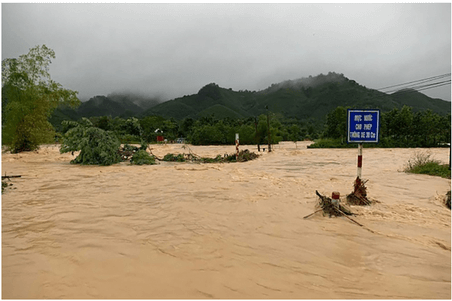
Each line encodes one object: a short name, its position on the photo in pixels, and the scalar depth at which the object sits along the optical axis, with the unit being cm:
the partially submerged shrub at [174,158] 1544
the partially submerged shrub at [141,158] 1334
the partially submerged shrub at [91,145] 1259
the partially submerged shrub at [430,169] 909
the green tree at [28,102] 1833
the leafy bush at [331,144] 3136
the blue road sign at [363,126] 547
